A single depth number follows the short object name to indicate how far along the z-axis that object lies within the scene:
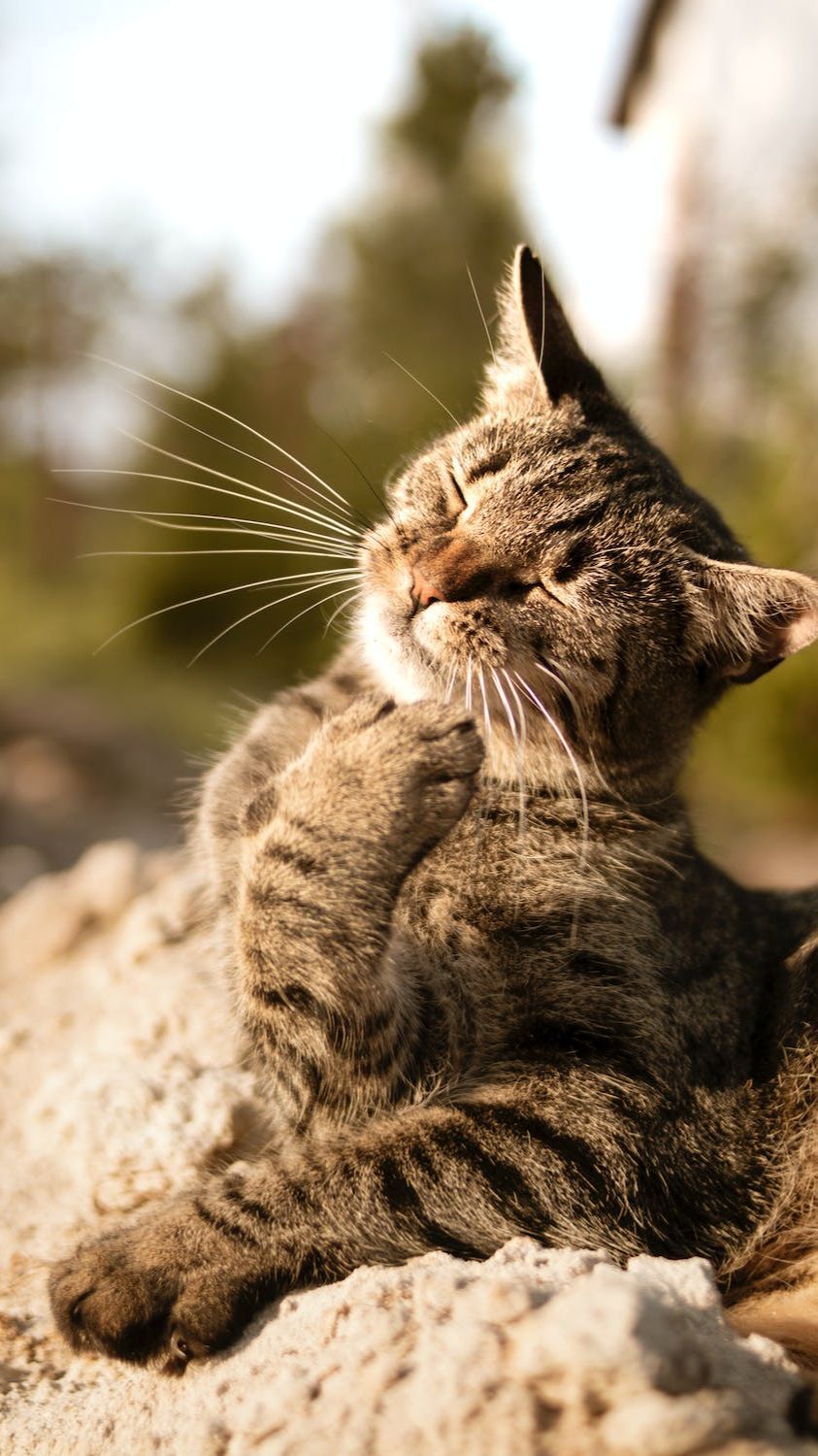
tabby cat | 0.77
